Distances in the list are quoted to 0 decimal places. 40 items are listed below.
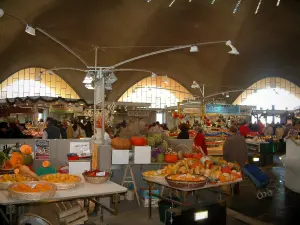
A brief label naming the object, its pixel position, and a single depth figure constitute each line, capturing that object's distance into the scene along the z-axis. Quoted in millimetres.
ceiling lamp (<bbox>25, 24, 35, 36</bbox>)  7838
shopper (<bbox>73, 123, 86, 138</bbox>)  13109
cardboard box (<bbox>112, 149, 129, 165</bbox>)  6637
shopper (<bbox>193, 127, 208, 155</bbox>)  9469
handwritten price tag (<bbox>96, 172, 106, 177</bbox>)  4609
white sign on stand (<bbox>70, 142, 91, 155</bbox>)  6856
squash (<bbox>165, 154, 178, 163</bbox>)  6902
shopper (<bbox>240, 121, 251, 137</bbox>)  14156
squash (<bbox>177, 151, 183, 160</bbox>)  7031
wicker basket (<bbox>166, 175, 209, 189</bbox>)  4834
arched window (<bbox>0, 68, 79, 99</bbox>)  32031
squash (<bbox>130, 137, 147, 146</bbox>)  6824
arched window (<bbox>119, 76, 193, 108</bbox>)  38656
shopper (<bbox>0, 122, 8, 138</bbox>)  8820
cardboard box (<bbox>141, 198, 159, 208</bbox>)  6777
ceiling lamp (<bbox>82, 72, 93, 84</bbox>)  9297
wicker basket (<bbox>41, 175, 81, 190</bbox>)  4160
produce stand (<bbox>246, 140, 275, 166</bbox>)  13469
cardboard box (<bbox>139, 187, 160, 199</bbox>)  6785
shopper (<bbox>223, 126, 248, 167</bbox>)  8117
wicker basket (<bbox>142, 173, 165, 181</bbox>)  5473
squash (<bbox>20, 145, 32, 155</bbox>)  6003
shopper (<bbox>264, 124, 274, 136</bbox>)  16969
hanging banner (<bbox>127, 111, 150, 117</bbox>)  20103
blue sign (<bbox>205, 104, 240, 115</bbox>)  16422
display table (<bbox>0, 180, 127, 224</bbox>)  3612
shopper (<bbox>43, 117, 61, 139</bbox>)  9780
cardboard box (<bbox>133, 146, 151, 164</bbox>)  6703
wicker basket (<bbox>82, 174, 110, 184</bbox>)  4562
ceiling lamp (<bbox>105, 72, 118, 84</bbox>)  8438
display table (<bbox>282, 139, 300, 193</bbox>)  8547
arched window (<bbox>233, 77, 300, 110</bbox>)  43531
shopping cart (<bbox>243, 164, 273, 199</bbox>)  7648
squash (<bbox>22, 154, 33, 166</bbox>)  5798
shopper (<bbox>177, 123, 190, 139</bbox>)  10348
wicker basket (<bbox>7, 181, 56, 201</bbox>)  3650
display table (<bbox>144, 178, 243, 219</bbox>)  4875
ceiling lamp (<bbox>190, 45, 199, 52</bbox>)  9636
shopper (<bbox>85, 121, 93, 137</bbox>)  13505
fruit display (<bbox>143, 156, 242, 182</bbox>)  5445
